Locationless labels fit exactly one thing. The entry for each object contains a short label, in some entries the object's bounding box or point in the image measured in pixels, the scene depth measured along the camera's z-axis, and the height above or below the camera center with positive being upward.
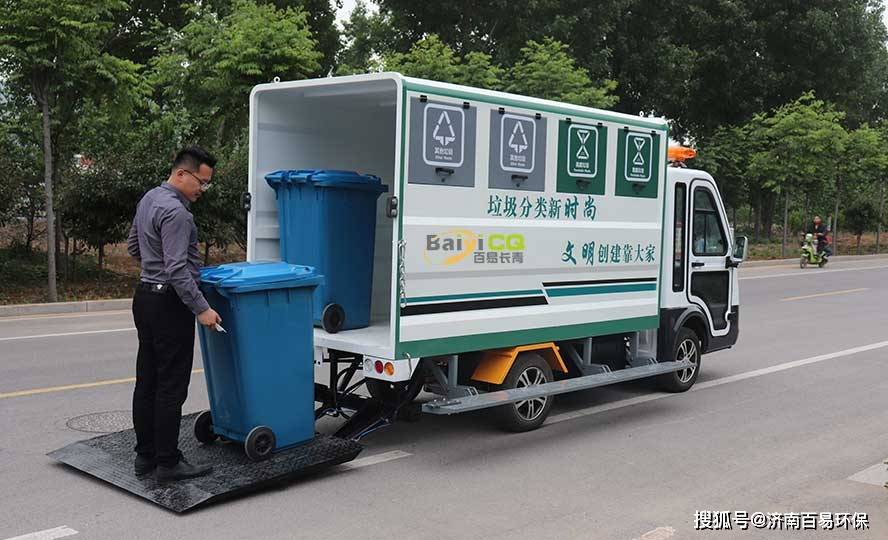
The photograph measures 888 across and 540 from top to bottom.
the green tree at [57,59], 14.24 +2.45
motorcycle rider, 28.36 -0.16
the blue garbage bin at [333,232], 6.85 -0.11
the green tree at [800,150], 30.67 +2.65
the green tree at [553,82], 24.47 +3.76
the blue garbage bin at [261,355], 5.72 -0.88
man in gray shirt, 5.38 -0.57
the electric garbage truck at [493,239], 6.32 -0.14
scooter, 28.58 -0.78
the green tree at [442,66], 23.67 +3.98
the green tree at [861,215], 37.78 +0.61
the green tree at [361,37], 34.59 +6.95
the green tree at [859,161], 33.97 +2.55
